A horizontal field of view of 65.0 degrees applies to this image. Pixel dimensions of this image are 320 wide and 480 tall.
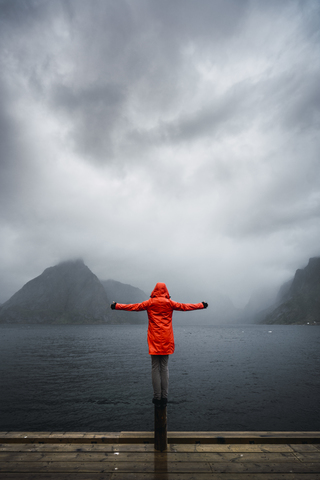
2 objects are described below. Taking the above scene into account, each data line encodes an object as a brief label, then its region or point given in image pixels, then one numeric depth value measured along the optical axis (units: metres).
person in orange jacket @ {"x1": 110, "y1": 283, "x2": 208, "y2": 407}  5.90
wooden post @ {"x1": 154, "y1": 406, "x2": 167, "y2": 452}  5.57
